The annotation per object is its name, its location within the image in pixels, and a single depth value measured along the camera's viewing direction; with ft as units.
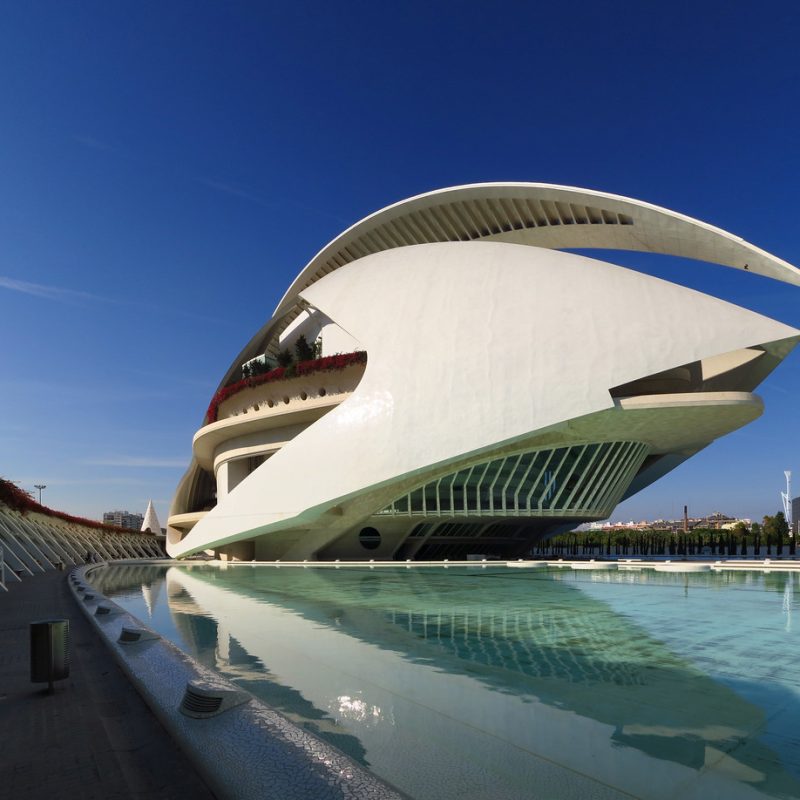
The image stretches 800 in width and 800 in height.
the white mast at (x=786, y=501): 179.13
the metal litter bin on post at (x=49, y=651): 12.53
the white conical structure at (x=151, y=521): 198.94
